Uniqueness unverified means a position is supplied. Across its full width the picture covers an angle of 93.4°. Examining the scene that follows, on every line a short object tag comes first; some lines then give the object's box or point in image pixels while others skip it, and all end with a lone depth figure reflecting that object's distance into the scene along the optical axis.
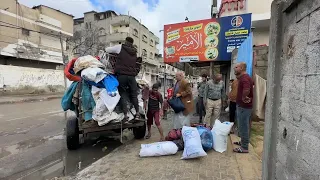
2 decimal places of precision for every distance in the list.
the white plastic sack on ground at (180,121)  3.50
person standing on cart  3.23
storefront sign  5.53
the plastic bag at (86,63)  3.15
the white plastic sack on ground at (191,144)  2.68
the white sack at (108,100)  3.00
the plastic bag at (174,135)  3.26
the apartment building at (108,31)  23.72
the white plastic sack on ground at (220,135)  2.96
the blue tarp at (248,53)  3.49
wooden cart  3.10
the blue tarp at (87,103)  3.10
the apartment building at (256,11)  6.33
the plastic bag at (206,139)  3.01
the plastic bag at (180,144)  3.04
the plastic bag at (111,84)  3.01
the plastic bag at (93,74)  2.96
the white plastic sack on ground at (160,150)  2.87
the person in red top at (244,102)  2.77
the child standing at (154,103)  3.77
